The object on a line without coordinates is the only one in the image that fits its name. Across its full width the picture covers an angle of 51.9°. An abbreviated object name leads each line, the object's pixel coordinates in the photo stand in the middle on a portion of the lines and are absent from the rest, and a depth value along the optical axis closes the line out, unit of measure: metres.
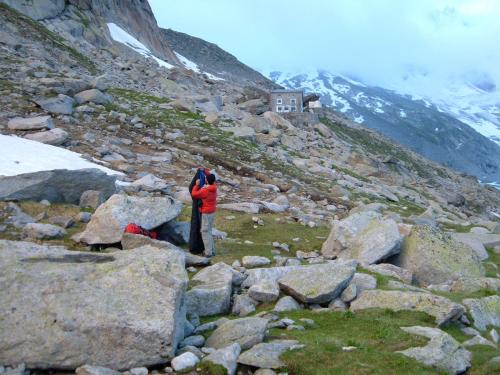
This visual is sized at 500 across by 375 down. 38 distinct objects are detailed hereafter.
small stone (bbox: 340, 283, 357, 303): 13.04
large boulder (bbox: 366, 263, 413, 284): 16.52
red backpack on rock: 15.13
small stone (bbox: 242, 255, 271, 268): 16.48
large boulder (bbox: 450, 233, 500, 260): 25.83
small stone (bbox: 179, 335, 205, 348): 9.55
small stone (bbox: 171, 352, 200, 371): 8.47
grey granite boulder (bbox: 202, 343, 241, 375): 8.50
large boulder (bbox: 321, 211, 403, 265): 18.72
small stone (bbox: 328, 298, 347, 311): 12.63
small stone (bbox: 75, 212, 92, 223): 17.72
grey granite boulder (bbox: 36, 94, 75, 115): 33.34
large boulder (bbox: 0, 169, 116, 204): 17.84
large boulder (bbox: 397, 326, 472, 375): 9.05
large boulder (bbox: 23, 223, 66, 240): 15.42
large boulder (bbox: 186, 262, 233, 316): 11.86
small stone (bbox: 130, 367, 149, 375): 8.25
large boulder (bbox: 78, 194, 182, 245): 15.51
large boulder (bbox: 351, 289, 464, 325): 12.11
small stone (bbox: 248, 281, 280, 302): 12.99
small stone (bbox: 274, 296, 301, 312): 12.45
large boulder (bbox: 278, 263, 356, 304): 12.73
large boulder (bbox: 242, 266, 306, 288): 14.05
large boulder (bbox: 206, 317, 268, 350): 9.54
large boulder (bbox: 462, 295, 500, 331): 13.18
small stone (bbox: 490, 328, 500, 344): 12.63
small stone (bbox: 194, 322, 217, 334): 10.56
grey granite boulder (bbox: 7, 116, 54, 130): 28.17
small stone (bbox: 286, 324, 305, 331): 10.87
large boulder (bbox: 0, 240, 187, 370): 8.08
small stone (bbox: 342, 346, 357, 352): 9.30
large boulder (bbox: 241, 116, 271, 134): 56.03
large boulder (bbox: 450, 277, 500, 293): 16.19
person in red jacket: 16.85
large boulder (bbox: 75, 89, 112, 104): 38.47
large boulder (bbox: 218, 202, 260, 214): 25.23
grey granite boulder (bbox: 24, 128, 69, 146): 26.61
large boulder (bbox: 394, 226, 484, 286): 18.47
